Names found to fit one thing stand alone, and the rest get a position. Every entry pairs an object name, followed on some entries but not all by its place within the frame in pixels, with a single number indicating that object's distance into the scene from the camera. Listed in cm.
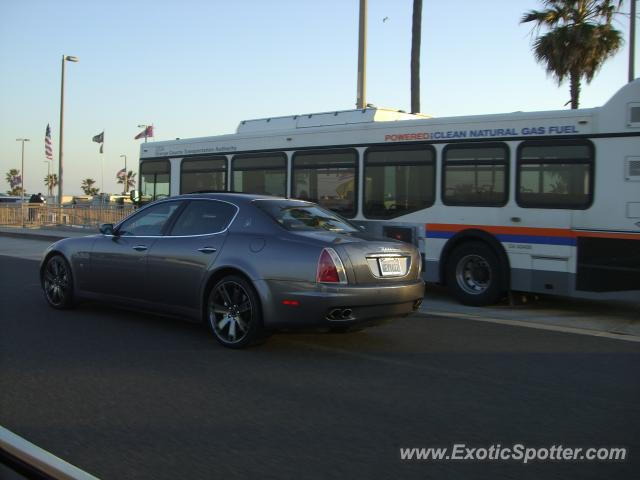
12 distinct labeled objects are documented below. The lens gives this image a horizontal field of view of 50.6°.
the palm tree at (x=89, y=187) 11188
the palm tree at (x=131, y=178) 9744
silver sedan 627
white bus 909
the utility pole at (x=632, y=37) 1820
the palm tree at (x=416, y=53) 2156
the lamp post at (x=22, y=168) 7031
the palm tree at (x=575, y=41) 2145
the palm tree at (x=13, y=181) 10648
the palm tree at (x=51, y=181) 9879
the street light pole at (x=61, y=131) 3105
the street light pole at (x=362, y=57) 1838
